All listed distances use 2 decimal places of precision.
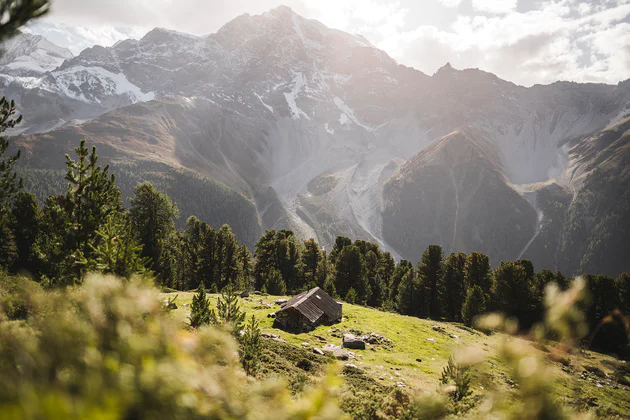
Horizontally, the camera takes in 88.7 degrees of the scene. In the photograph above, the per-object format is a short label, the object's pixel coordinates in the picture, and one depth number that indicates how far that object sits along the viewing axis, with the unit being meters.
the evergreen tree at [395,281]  73.19
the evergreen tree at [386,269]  77.03
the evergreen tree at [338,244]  80.38
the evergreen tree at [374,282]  68.12
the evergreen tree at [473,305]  47.16
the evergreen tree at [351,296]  54.59
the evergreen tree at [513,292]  50.56
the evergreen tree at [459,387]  8.43
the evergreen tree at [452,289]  59.94
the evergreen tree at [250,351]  12.93
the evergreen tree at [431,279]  60.94
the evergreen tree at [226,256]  57.34
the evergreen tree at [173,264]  44.59
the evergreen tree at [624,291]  51.65
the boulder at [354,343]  27.14
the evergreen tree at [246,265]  65.11
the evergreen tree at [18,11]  5.94
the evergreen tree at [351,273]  62.56
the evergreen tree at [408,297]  60.25
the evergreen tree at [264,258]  65.62
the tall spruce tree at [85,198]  17.20
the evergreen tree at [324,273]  63.87
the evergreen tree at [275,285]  56.09
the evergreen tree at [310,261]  68.25
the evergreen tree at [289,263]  65.31
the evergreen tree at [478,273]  59.25
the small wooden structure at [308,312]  31.58
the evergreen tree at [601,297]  52.69
